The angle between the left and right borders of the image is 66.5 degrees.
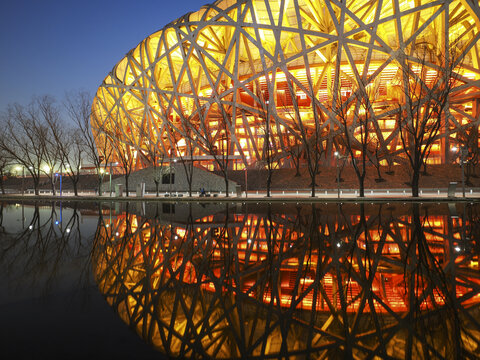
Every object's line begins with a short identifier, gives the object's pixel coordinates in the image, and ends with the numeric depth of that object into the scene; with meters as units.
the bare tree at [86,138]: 35.88
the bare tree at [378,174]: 35.75
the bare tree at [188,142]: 39.12
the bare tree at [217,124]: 42.17
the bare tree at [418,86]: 24.57
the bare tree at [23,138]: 37.62
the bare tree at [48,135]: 36.95
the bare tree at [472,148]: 34.16
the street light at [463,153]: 26.23
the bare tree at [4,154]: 51.36
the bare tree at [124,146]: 46.11
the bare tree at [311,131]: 30.39
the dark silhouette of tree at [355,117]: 31.05
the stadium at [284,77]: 35.38
